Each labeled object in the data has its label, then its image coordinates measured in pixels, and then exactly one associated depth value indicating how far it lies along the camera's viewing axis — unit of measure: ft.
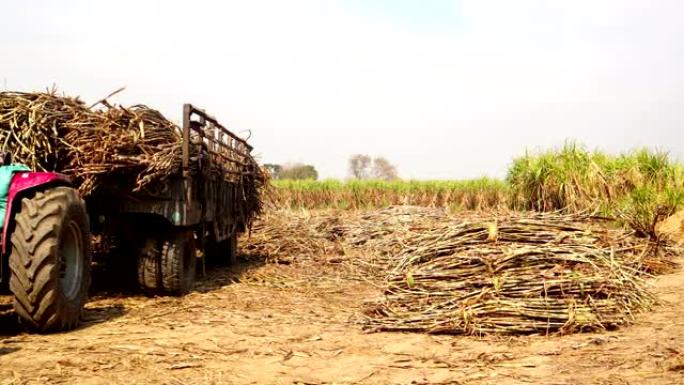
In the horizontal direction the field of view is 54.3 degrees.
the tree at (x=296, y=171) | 136.63
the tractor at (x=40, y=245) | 16.08
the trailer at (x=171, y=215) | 22.59
